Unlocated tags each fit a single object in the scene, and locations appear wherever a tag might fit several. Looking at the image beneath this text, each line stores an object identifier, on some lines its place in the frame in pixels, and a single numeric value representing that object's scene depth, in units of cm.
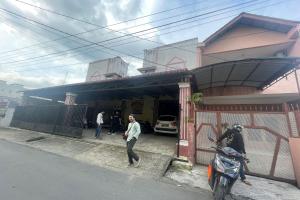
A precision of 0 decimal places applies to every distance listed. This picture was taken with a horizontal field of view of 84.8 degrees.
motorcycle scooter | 343
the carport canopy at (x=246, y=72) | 683
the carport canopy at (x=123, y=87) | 804
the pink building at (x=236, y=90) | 556
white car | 1111
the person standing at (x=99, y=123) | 978
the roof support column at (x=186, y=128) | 630
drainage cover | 925
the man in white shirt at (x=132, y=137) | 572
